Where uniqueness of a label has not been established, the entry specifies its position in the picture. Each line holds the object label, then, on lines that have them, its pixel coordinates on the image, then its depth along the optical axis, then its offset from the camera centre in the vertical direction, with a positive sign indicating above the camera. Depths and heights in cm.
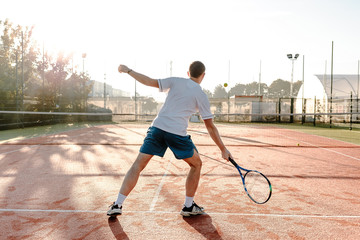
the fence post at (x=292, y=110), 2529 -4
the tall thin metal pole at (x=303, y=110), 2475 -4
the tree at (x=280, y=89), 3983 +265
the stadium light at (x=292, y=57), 2832 +458
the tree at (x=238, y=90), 3055 +202
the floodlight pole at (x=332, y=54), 2439 +420
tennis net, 1542 -63
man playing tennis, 315 -12
